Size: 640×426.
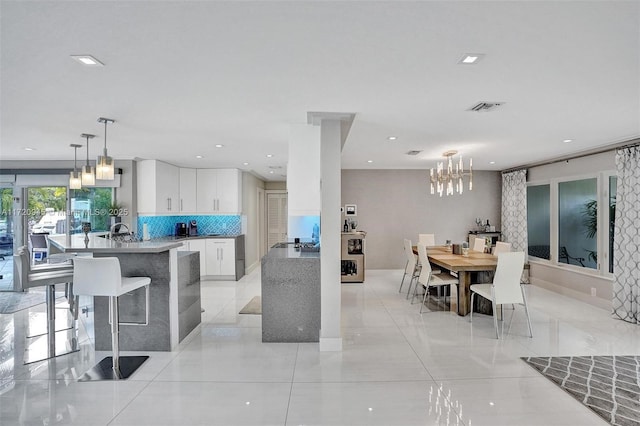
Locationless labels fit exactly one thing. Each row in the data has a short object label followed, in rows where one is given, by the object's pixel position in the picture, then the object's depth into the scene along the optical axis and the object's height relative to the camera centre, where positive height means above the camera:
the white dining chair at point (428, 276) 4.91 -0.96
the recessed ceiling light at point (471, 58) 2.14 +0.96
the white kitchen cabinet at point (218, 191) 7.42 +0.45
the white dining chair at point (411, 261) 5.74 -0.84
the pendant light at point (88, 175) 3.94 +0.42
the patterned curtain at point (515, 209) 7.16 +0.04
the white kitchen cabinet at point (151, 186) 6.32 +0.48
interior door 10.12 -0.15
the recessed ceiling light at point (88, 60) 2.15 +0.96
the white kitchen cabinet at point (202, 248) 7.12 -0.74
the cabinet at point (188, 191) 7.32 +0.45
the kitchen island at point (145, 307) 3.61 -0.98
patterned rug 2.48 -1.41
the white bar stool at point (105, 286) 2.98 -0.64
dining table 4.57 -0.74
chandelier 5.22 +0.55
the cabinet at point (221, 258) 7.23 -0.95
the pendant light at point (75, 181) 4.32 +0.40
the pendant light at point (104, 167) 3.47 +0.45
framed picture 7.96 +0.03
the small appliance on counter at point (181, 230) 7.43 -0.38
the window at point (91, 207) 6.25 +0.10
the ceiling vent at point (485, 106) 3.11 +0.96
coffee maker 7.54 -0.34
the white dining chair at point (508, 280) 4.05 -0.82
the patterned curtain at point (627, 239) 4.52 -0.38
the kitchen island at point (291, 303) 3.76 -0.98
